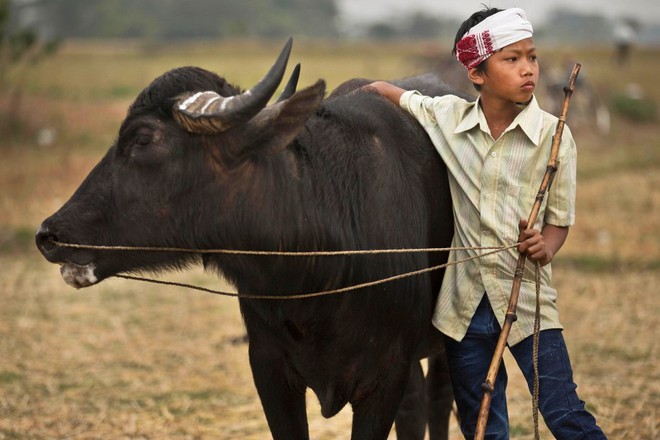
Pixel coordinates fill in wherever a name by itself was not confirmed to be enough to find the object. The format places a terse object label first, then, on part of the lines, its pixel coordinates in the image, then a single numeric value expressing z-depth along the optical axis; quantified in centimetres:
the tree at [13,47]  3050
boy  698
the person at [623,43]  6775
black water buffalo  657
